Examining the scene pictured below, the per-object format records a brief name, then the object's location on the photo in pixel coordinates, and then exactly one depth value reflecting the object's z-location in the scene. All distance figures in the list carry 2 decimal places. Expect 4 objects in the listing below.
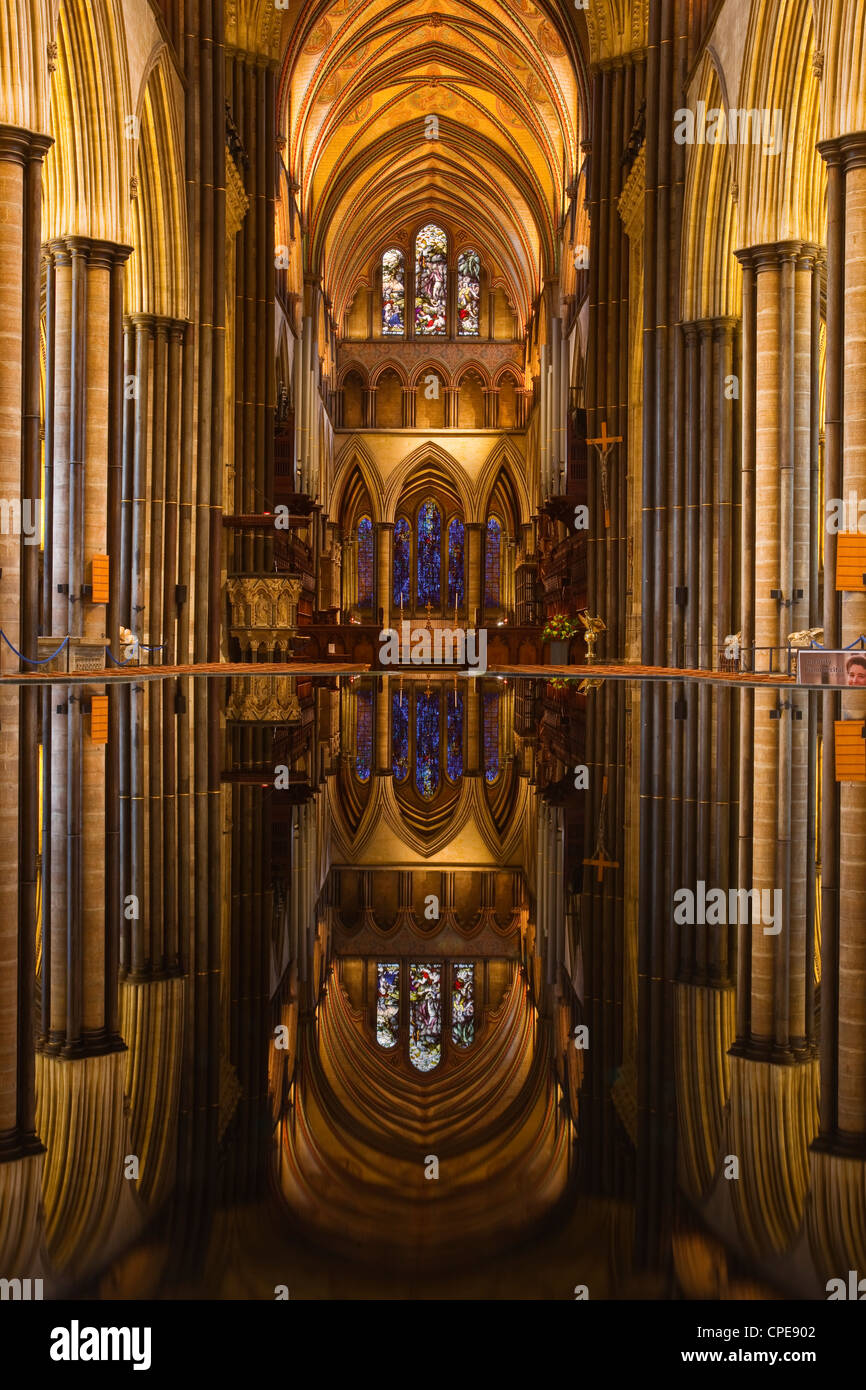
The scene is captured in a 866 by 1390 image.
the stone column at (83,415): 15.15
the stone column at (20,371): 11.56
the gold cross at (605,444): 23.71
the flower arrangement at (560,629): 28.16
